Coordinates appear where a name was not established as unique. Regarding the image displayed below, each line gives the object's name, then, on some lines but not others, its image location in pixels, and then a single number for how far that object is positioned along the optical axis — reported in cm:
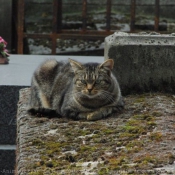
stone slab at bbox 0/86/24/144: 1437
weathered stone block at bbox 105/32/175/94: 1216
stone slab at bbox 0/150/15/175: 1463
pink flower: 1668
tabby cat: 1081
